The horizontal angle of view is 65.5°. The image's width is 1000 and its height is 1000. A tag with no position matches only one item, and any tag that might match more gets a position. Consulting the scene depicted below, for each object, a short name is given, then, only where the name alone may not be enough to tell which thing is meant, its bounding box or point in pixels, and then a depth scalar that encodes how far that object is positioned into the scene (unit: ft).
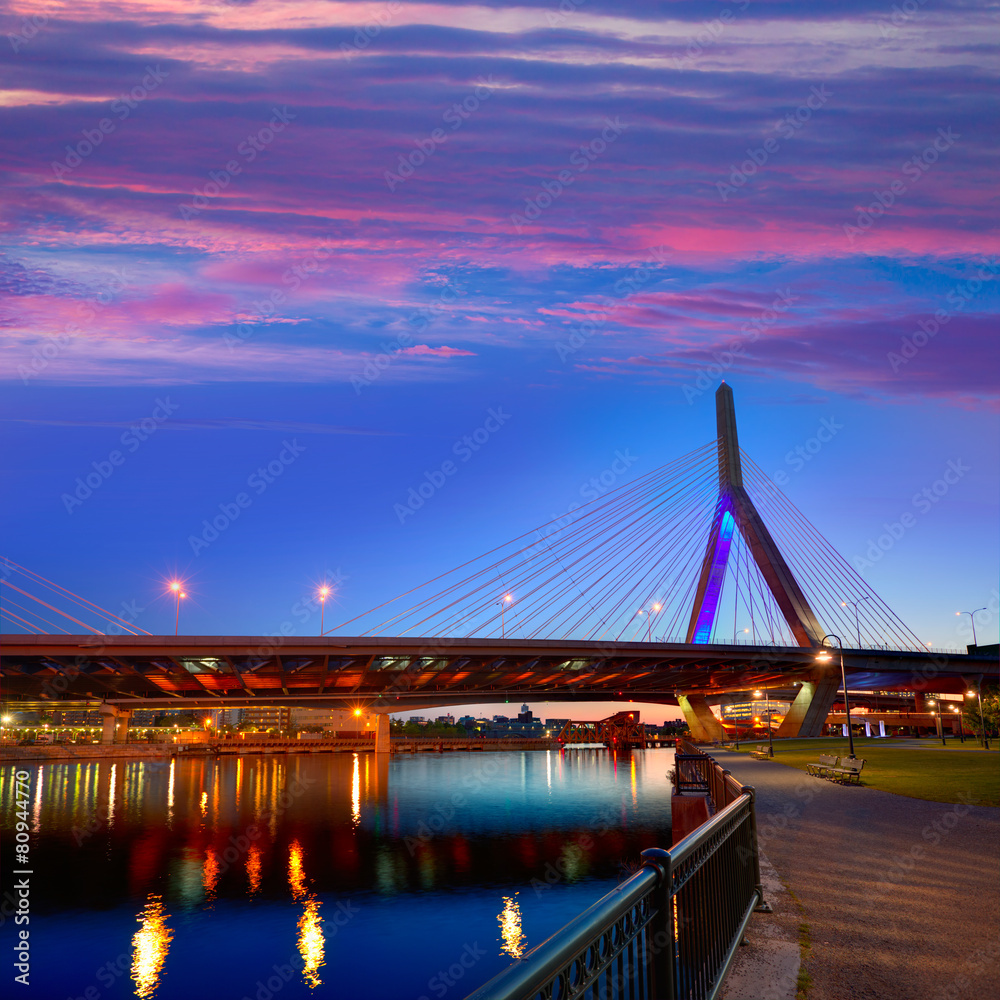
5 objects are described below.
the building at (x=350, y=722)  588.50
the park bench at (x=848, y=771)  94.48
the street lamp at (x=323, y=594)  195.00
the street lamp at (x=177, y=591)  197.47
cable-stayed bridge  153.07
